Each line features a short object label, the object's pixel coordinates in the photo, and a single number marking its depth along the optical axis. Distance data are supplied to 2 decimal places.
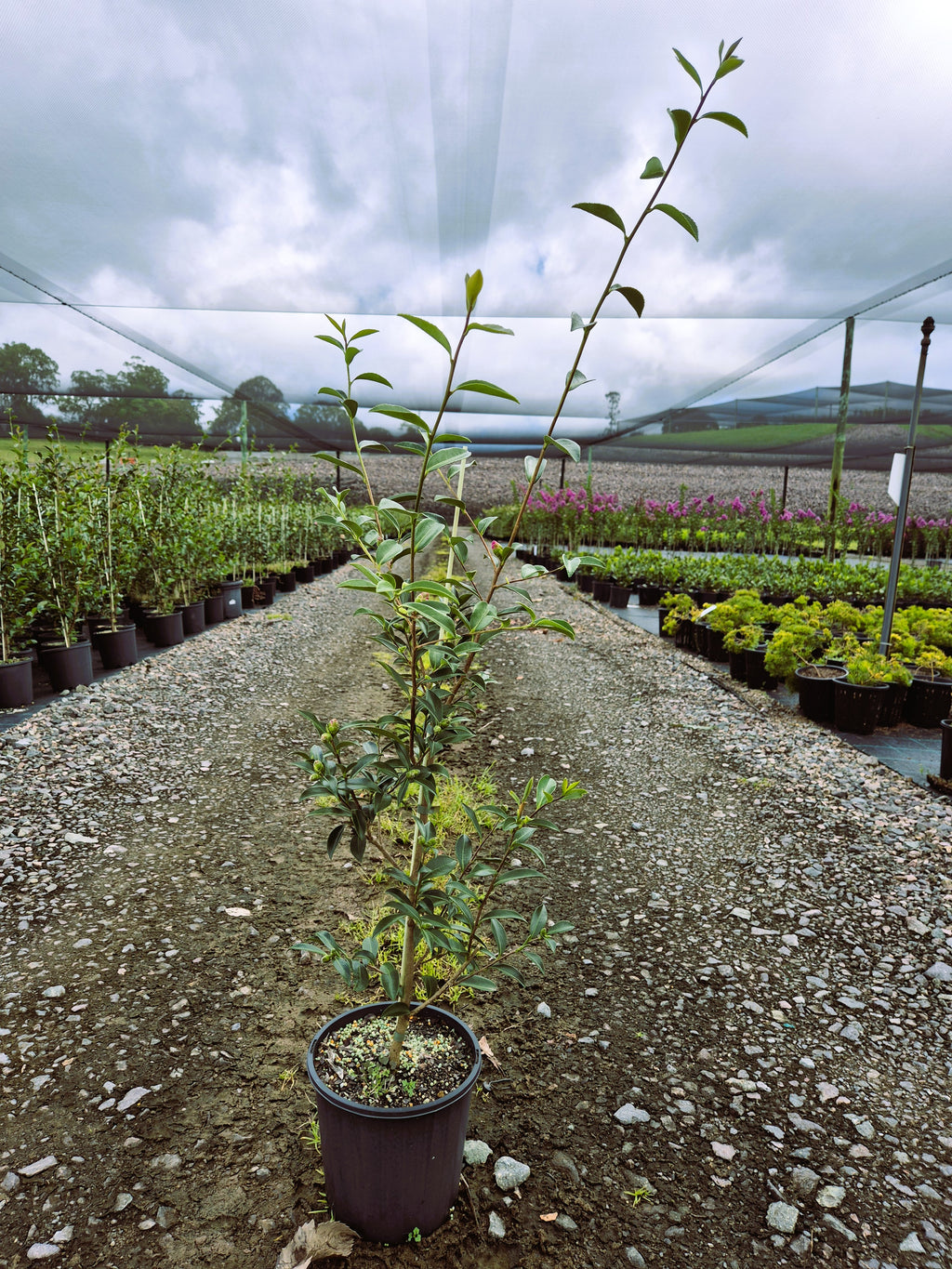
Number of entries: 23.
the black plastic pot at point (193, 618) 6.20
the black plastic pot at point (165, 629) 5.60
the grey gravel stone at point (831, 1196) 1.37
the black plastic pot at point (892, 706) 4.15
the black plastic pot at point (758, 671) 4.91
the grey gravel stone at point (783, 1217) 1.33
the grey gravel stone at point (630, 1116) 1.54
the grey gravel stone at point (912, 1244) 1.29
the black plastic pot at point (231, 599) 7.12
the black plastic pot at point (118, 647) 4.85
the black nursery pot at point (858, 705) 3.98
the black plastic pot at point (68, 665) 4.30
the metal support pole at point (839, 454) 10.79
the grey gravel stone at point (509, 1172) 1.39
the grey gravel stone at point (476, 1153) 1.44
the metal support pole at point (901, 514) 4.39
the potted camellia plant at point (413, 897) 1.05
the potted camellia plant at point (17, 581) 3.97
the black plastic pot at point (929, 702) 4.13
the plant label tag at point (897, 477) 4.46
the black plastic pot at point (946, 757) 3.32
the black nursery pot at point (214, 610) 6.72
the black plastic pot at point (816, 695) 4.19
